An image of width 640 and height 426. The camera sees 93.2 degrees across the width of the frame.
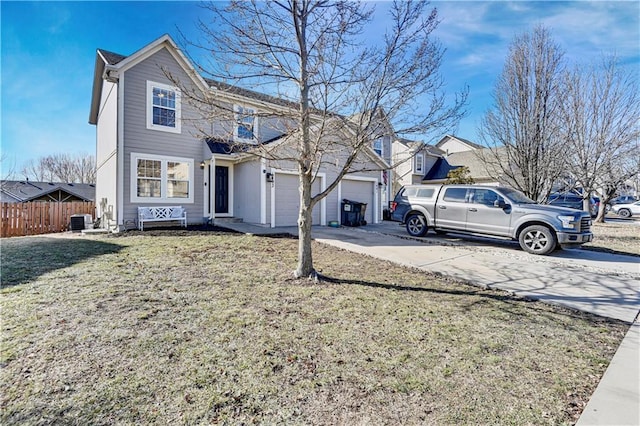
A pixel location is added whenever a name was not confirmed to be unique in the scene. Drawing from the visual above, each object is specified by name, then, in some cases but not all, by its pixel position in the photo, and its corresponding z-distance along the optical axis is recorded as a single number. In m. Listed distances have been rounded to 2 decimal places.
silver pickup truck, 8.08
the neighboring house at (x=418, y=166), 24.69
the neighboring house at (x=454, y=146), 30.23
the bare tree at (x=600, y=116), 12.88
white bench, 11.22
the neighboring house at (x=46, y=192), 26.38
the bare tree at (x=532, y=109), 10.56
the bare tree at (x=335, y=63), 5.00
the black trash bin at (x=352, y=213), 13.84
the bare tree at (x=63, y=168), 44.66
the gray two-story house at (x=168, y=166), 11.14
